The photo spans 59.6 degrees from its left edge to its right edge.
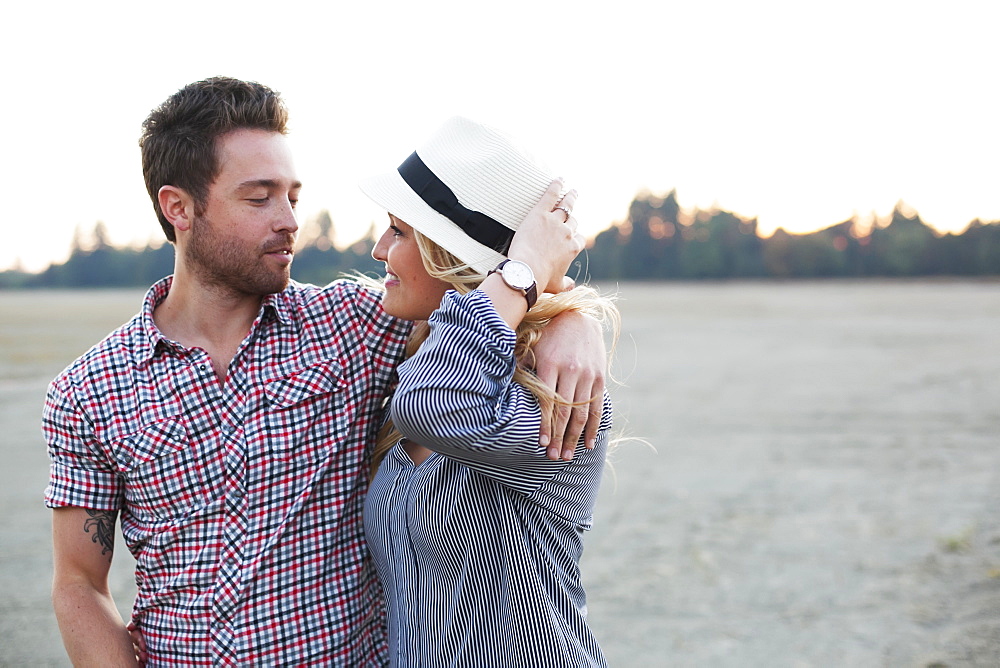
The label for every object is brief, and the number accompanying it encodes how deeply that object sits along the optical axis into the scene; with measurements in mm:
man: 2250
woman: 1994
